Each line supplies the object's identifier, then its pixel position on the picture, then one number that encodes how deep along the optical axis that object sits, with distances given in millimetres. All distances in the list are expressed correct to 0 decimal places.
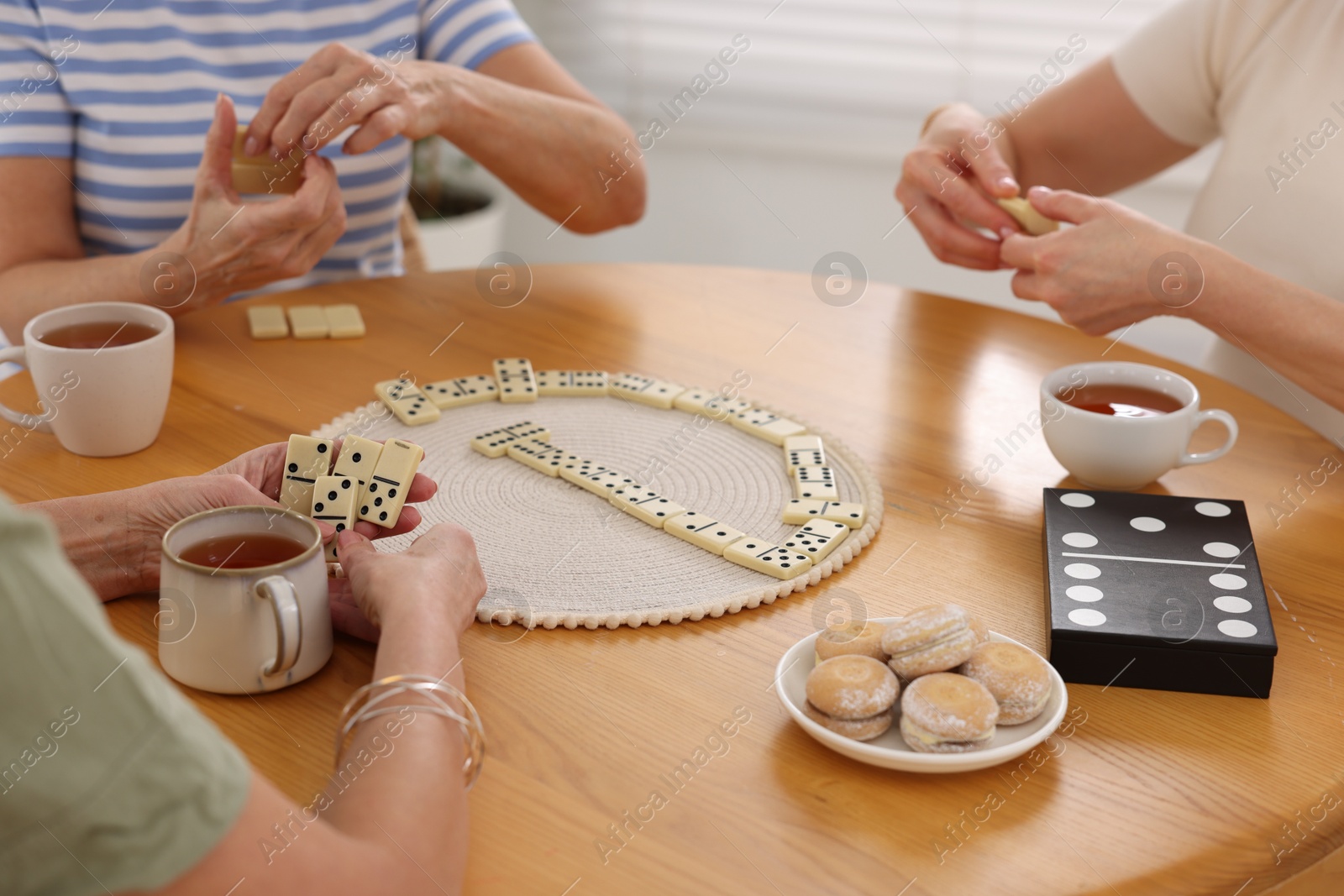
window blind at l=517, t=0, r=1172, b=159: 2783
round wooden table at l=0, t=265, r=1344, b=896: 646
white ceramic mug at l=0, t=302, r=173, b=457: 1063
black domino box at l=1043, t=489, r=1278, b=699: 789
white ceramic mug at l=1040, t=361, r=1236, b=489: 1058
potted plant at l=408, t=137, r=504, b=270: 3080
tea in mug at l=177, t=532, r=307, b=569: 788
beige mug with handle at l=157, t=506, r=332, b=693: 729
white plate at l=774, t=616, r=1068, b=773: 691
